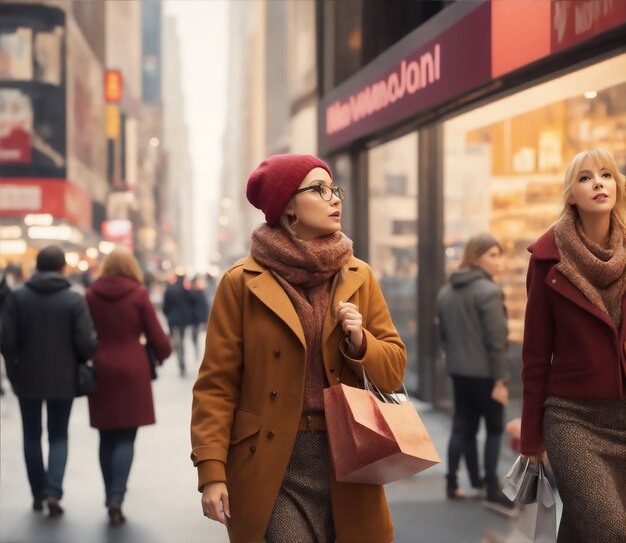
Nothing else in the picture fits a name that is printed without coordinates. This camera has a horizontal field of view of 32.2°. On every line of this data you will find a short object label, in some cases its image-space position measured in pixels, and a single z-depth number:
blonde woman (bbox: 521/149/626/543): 3.76
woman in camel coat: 3.38
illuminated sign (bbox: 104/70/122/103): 61.75
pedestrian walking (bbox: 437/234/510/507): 7.28
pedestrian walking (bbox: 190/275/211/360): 17.39
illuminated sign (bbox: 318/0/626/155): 5.74
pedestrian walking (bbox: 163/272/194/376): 16.98
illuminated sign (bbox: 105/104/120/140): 67.53
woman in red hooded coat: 7.16
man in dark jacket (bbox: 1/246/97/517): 7.04
